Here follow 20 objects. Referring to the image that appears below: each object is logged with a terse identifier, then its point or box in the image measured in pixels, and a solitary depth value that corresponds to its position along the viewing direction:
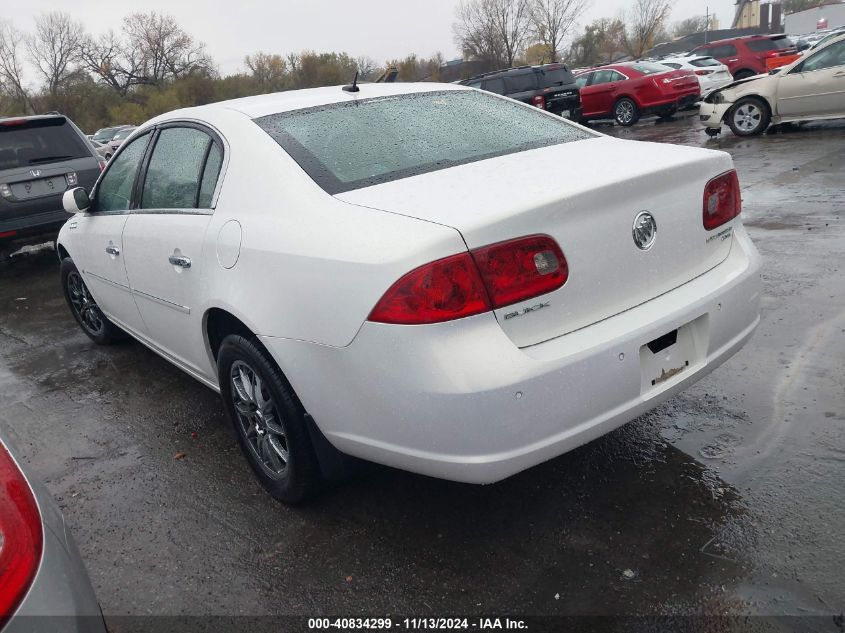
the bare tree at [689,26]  109.62
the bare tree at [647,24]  65.94
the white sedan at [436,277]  2.09
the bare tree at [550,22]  59.34
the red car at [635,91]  16.78
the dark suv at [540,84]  17.47
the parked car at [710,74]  18.72
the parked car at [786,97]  11.27
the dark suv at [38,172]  7.90
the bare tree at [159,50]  70.19
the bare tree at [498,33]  59.81
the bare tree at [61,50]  69.69
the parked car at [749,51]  22.73
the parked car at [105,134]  29.55
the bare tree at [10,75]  66.62
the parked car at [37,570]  1.37
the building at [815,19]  70.50
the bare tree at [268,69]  62.44
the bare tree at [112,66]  68.88
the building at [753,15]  75.25
